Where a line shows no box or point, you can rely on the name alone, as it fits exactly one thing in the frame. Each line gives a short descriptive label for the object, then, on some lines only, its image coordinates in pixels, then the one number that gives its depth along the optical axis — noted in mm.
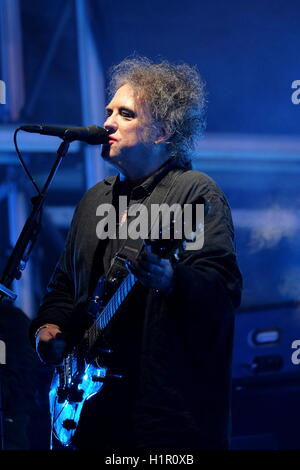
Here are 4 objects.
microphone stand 4594
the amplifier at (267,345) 7504
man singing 3820
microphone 4648
